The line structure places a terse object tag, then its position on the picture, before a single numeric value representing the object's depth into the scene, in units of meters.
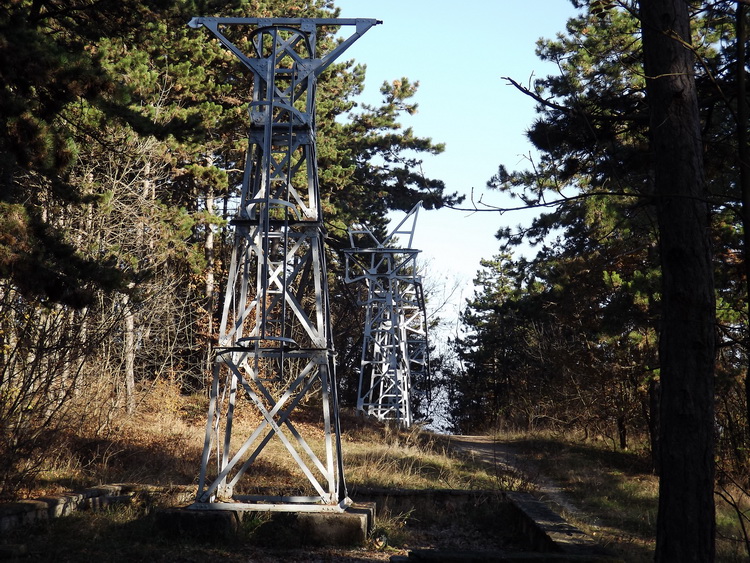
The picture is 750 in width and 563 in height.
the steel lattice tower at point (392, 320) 21.19
